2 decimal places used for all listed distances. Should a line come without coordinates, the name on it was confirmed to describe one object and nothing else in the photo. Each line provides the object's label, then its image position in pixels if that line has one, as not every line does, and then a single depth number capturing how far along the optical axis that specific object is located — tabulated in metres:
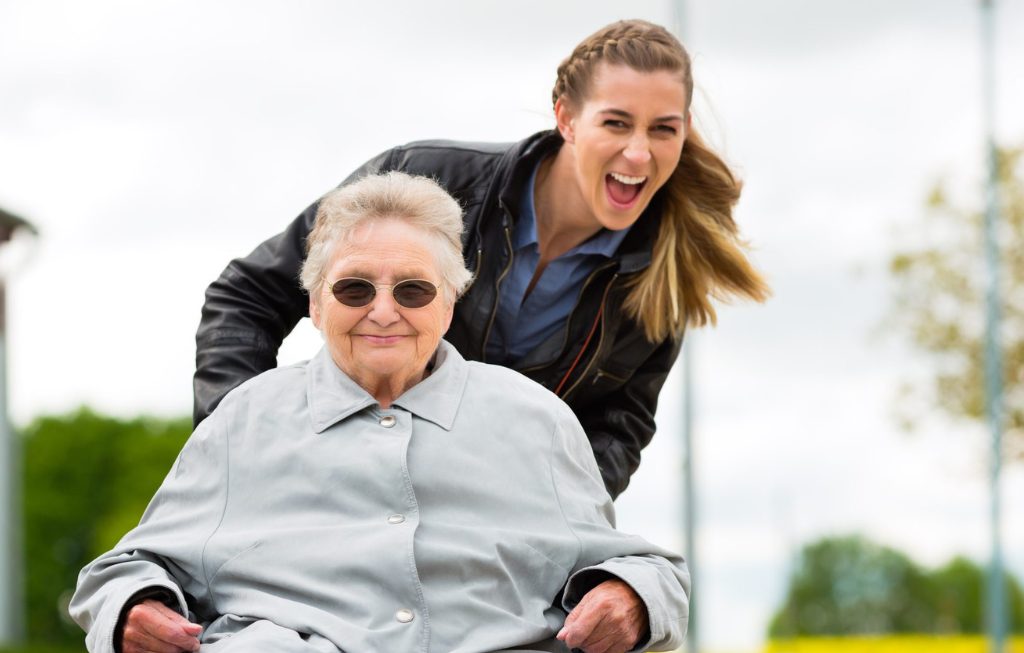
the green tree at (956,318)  17.88
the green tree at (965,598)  15.94
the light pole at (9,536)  19.70
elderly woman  2.72
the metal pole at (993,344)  13.68
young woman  3.64
